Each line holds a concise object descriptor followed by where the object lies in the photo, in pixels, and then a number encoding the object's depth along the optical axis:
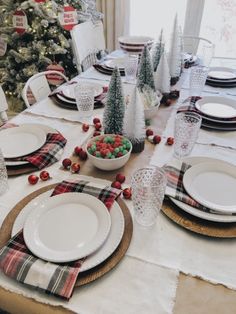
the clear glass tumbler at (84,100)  1.16
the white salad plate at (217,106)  1.21
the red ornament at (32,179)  0.84
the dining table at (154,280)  0.53
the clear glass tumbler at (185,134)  0.94
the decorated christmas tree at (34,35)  2.38
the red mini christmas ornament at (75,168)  0.89
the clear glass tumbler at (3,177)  0.81
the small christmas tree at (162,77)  1.30
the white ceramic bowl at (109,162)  0.86
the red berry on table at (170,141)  1.03
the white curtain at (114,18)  3.02
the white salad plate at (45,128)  1.06
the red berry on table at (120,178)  0.84
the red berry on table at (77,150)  0.97
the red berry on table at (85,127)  1.12
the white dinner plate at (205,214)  0.68
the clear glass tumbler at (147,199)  0.68
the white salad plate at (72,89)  1.36
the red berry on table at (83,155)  0.95
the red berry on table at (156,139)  1.04
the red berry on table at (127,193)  0.79
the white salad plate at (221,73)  1.58
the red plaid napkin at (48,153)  0.91
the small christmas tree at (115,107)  0.97
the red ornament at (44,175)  0.85
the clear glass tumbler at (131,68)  1.48
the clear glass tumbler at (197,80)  1.32
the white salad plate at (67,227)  0.60
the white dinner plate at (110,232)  0.59
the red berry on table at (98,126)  1.13
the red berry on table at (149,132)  1.08
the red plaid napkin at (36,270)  0.54
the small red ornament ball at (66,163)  0.90
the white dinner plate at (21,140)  0.94
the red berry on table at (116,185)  0.81
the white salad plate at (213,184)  0.73
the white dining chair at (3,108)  1.37
